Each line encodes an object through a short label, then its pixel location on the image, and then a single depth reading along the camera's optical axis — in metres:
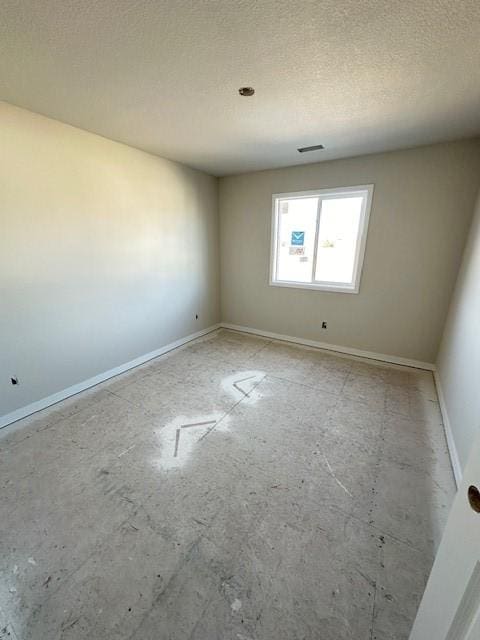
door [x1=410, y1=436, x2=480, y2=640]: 0.58
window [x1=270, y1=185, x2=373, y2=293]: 3.39
